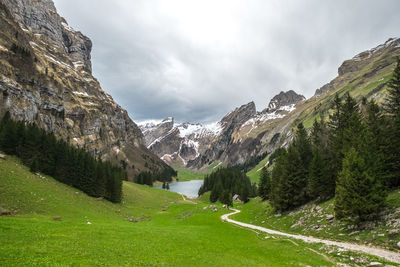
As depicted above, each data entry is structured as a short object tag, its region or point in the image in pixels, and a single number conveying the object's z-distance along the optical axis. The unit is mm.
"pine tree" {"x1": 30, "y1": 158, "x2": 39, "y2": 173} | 51531
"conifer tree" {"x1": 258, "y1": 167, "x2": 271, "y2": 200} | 76950
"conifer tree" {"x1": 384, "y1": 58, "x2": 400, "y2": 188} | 33500
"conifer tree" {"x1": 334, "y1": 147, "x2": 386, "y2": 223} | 25422
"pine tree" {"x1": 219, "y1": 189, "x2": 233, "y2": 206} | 88750
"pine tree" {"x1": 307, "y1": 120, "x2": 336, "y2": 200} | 43625
